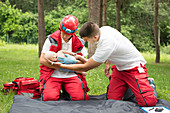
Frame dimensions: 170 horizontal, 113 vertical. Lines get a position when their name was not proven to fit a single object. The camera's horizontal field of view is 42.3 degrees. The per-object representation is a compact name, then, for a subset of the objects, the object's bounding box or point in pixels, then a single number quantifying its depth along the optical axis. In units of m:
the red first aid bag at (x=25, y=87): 4.41
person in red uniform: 4.08
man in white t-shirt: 3.62
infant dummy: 4.02
